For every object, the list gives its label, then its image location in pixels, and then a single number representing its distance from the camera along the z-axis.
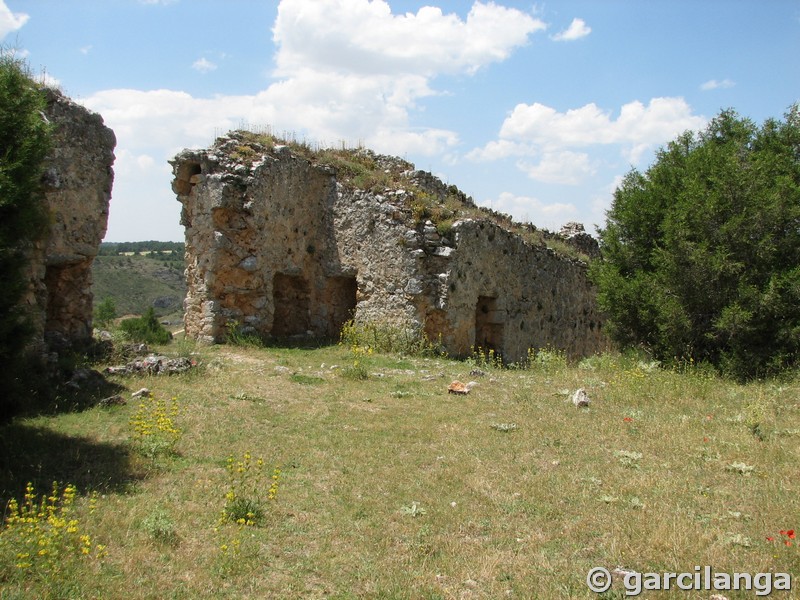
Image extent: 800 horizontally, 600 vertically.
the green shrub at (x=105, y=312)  28.83
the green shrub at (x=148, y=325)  15.80
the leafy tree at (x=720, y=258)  10.45
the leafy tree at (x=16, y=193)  5.87
